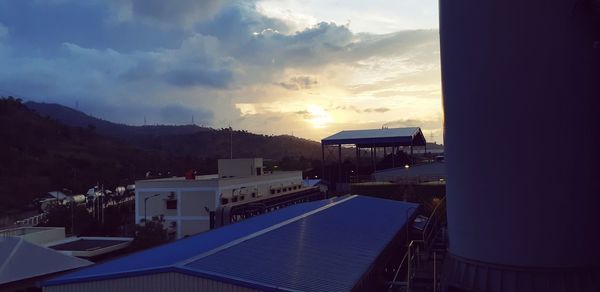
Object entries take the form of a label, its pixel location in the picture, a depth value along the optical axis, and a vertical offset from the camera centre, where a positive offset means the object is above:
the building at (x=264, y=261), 12.90 -2.76
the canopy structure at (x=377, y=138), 55.38 +3.28
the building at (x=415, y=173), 44.25 -0.73
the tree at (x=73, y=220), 43.97 -4.28
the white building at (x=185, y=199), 46.19 -2.62
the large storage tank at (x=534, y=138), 9.12 +0.47
